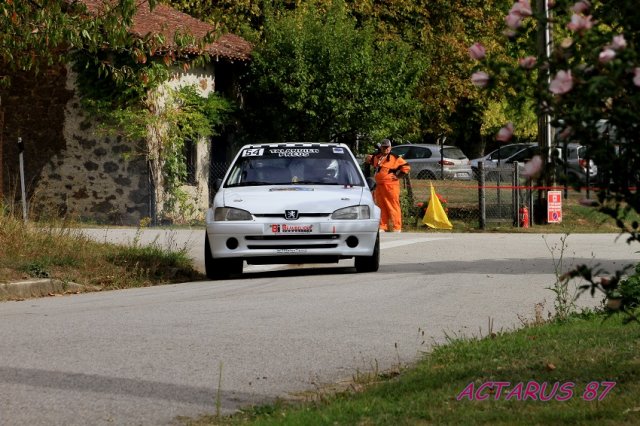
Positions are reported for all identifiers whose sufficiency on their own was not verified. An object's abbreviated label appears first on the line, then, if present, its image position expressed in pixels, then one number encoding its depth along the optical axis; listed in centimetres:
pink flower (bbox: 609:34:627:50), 1162
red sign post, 6706
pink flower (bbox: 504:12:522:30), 1230
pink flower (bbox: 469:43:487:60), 1247
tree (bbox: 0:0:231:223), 6437
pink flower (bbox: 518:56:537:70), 1216
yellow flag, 6581
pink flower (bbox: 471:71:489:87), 1245
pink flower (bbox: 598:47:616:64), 1148
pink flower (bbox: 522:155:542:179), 1223
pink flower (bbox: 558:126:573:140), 1220
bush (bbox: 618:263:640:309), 2348
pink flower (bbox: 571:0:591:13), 1234
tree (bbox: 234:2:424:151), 7300
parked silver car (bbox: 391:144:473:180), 10412
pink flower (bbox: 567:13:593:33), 1189
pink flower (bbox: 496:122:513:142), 1247
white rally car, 3506
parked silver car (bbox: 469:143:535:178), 11225
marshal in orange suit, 5619
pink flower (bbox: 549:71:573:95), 1158
